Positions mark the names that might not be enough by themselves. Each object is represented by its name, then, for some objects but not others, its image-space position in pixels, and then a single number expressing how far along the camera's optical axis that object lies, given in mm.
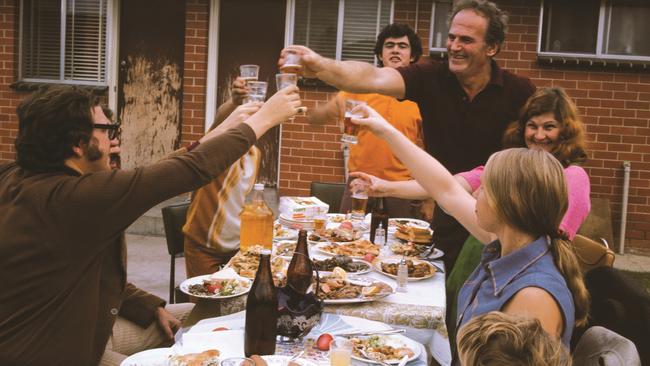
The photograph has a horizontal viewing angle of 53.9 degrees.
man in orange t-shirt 5105
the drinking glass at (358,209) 4258
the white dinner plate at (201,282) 2639
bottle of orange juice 3381
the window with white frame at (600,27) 7090
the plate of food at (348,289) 2541
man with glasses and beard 2230
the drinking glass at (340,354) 1897
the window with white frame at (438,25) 7316
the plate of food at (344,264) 3043
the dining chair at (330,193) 5516
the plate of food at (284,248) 3307
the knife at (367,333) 2232
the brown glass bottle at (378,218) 3828
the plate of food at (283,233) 3763
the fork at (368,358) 2006
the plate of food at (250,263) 2914
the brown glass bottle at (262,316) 2053
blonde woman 2010
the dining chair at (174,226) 4008
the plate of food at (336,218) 4371
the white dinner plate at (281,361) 1928
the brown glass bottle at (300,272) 2381
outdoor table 2529
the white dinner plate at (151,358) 1978
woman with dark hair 3105
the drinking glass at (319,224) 4016
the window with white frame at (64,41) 8367
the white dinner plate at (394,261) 3003
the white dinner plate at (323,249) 3393
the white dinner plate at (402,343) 2066
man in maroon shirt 3777
